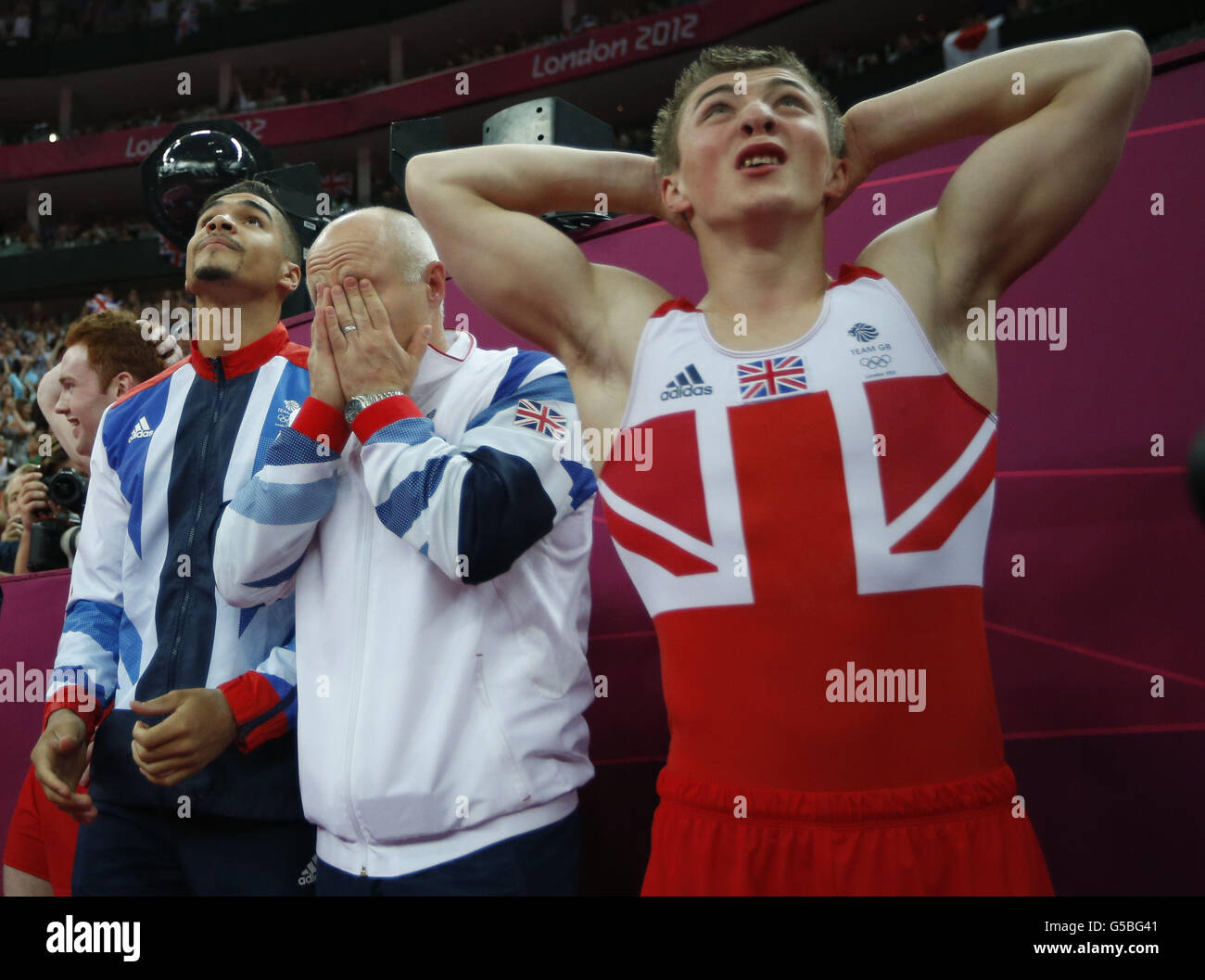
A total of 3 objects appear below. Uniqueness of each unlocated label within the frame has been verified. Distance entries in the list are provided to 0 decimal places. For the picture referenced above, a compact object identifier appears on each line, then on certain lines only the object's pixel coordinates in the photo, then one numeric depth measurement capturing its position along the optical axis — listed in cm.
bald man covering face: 139
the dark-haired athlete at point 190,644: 161
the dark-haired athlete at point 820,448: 122
